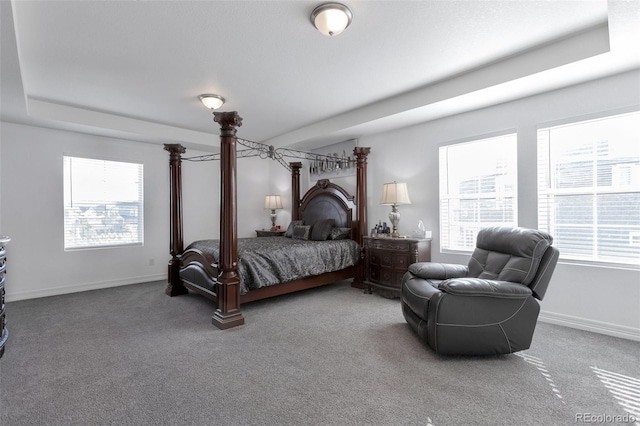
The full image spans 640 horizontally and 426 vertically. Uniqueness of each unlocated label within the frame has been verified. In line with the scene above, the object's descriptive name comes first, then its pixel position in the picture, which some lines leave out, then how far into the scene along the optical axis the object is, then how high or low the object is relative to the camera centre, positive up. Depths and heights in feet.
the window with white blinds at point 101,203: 15.57 +0.56
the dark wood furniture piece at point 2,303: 8.16 -2.44
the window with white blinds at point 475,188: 12.05 +0.97
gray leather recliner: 7.68 -2.44
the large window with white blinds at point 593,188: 9.46 +0.74
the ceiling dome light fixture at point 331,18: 7.09 +4.65
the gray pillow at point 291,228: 18.03 -0.95
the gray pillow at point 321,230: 16.08 -0.97
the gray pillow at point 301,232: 16.79 -1.11
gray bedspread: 11.82 -2.00
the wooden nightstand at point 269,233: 20.08 -1.39
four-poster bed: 10.92 -1.03
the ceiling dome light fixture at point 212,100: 12.26 +4.56
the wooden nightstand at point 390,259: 13.23 -2.15
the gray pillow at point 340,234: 16.11 -1.17
